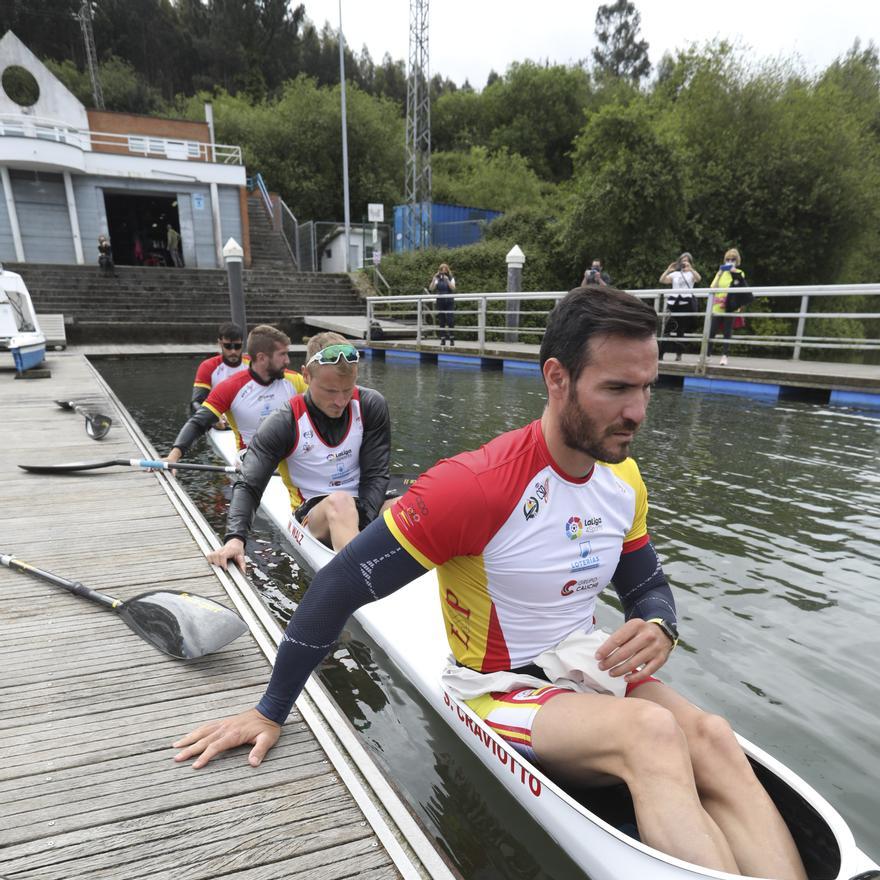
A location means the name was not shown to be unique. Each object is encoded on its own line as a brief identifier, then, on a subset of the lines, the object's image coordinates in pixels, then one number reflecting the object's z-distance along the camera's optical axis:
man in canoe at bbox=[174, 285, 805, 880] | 1.63
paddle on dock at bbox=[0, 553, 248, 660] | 2.83
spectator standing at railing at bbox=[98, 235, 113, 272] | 21.47
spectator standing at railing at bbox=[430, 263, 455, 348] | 15.66
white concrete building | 22.08
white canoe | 1.54
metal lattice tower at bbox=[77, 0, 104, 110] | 38.38
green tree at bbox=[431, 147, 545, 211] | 34.69
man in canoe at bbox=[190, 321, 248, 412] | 7.00
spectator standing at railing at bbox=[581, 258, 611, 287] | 12.86
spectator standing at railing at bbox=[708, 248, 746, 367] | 10.51
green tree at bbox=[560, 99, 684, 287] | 19.78
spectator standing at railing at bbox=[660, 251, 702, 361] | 11.47
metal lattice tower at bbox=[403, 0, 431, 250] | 24.08
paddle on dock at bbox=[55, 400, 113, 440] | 7.25
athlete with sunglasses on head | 3.71
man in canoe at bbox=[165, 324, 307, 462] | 5.72
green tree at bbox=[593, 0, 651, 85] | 61.25
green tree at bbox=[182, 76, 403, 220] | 34.97
